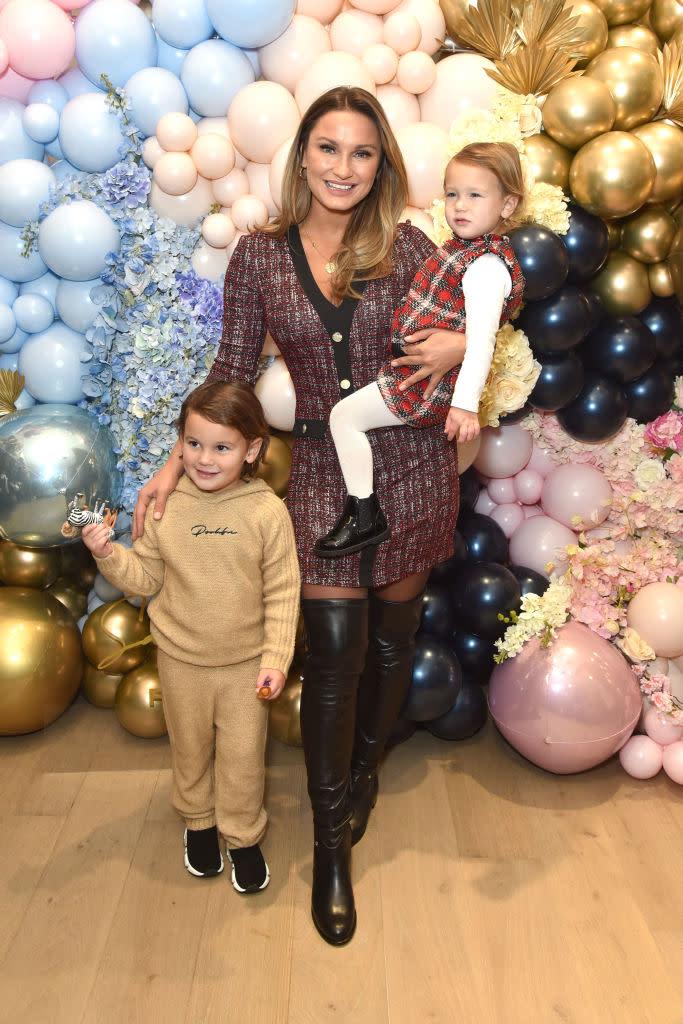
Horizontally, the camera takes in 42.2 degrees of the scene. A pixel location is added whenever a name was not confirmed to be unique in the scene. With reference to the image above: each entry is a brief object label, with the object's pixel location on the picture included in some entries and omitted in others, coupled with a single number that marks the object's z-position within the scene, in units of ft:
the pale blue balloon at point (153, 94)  8.07
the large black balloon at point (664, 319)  8.62
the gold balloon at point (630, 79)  7.86
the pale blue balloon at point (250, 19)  7.76
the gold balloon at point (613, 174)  7.52
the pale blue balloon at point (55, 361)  8.47
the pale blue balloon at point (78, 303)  8.36
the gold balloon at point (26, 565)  9.04
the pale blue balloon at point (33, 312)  8.45
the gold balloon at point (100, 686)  9.13
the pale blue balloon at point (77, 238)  7.98
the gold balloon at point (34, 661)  8.39
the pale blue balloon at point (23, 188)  8.09
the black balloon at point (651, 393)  8.76
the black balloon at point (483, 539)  8.93
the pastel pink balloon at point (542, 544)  9.15
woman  6.15
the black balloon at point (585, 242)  7.67
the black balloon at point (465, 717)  8.52
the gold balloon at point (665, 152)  7.86
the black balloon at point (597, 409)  8.41
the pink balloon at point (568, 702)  7.84
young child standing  6.29
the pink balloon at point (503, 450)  8.95
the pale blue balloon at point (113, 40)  8.03
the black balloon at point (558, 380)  8.09
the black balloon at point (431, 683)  8.05
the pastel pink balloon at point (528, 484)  9.39
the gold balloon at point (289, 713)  8.53
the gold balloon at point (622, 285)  8.27
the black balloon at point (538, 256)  7.21
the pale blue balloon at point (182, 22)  8.02
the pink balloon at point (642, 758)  8.24
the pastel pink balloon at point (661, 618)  8.29
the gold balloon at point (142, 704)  8.57
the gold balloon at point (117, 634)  8.91
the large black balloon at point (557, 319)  7.70
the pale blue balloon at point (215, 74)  8.06
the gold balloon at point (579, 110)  7.64
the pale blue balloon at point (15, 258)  8.30
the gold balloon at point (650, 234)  8.19
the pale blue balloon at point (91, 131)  8.05
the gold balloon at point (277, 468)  8.45
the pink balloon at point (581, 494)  9.02
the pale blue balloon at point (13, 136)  8.30
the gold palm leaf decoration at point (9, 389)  8.59
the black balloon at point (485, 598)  8.40
